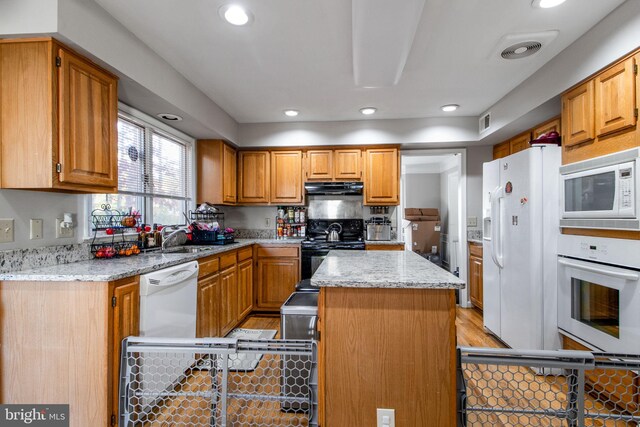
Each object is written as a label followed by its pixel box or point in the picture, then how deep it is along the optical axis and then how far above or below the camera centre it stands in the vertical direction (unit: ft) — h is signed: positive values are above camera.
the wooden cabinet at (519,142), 10.48 +2.59
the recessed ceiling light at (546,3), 5.55 +3.91
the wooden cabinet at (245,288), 10.64 -2.68
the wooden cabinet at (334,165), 12.78 +2.12
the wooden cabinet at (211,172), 11.66 +1.66
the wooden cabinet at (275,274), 11.93 -2.35
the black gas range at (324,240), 11.84 -1.10
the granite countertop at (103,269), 4.88 -0.97
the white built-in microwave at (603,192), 5.46 +0.44
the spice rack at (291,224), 13.65 -0.43
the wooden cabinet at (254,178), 13.15 +1.61
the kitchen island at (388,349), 4.07 -1.86
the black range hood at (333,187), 12.68 +1.15
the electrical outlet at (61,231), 6.12 -0.32
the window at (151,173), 7.97 +1.31
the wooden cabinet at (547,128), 8.70 +2.65
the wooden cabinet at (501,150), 11.73 +2.59
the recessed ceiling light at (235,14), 5.77 +3.94
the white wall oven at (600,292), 5.43 -1.61
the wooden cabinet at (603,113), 5.58 +2.09
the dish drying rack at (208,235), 10.46 -0.71
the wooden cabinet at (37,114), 5.05 +1.71
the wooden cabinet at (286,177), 13.01 +1.64
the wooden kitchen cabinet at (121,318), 5.03 -1.80
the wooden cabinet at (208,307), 7.82 -2.52
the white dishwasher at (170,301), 5.75 -1.82
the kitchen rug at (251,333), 9.83 -3.95
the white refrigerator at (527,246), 7.45 -0.85
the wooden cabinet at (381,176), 12.58 +1.58
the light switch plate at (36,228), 5.65 -0.24
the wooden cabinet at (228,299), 9.17 -2.70
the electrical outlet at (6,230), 5.18 -0.25
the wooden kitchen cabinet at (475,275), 11.75 -2.44
